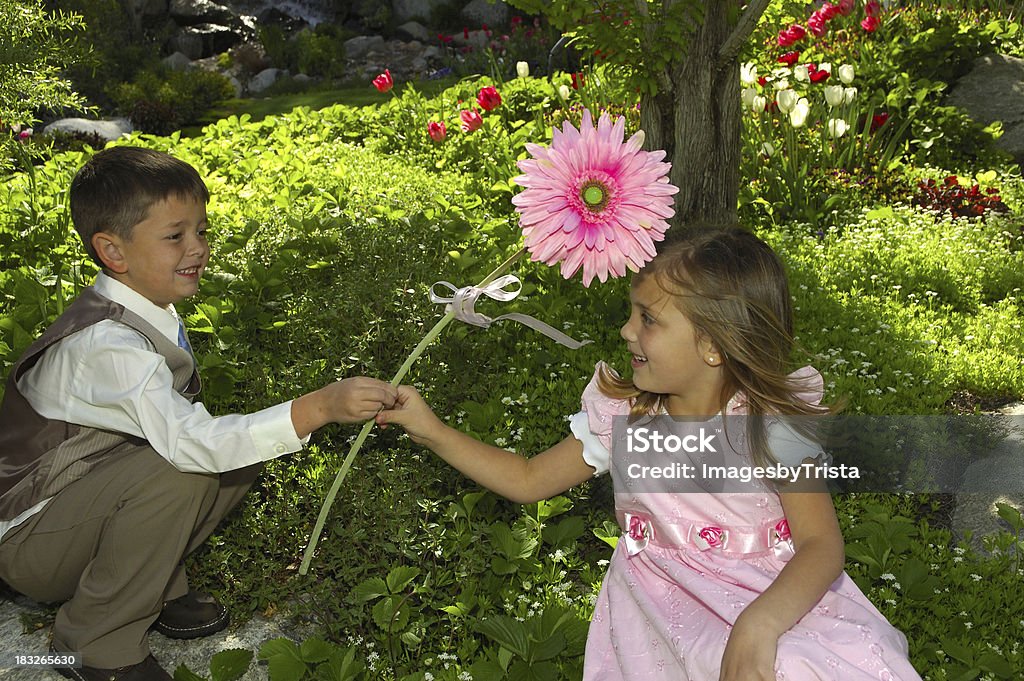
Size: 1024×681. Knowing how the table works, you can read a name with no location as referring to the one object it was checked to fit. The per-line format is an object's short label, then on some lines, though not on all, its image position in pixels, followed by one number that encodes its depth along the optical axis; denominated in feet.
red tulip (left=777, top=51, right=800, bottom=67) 21.57
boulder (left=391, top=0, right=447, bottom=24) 55.77
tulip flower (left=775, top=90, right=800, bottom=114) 18.07
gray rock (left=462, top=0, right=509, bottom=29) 52.11
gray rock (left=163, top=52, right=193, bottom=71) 49.75
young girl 6.47
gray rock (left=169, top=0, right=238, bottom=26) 55.83
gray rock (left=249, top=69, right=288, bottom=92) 48.01
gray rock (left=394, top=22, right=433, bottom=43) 53.78
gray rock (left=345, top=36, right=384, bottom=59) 52.24
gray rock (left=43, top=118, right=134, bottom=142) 33.71
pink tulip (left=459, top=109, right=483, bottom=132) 19.74
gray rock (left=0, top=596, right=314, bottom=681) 8.66
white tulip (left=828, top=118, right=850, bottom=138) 18.88
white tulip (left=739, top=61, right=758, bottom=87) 18.89
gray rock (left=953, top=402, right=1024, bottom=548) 10.61
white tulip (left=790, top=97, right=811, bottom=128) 18.10
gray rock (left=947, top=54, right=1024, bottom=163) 21.91
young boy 7.65
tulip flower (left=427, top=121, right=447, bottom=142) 21.84
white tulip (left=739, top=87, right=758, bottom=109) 18.52
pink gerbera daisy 6.28
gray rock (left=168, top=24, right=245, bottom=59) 53.83
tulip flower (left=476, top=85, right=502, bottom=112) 20.66
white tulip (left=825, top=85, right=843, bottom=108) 18.56
